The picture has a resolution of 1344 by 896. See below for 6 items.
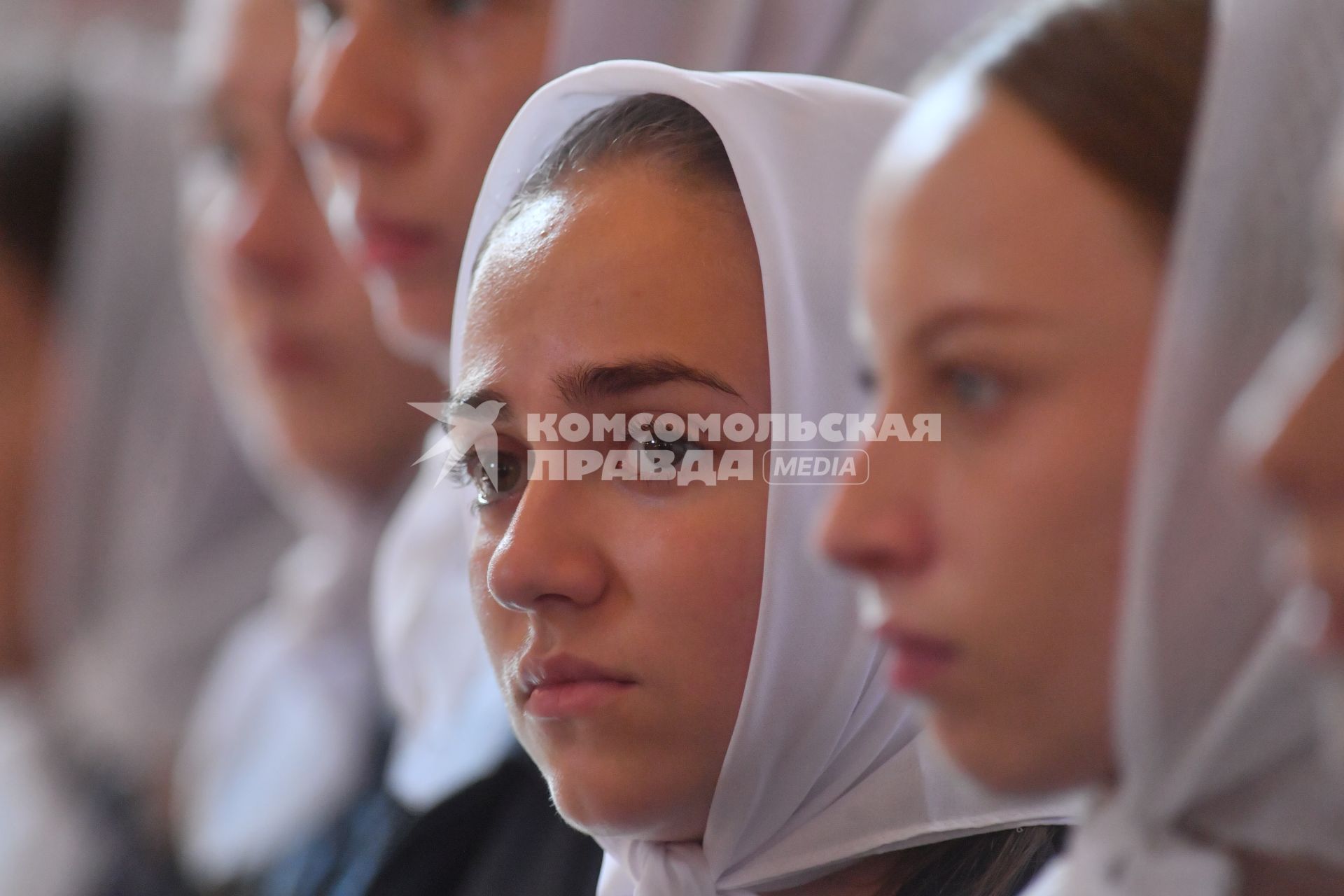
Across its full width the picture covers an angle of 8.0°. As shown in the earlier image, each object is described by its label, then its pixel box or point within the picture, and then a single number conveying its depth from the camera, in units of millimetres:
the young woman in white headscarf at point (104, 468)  4161
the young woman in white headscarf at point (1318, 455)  2222
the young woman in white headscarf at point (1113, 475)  2247
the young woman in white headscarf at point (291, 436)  3227
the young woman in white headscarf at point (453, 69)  2559
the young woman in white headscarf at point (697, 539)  2369
